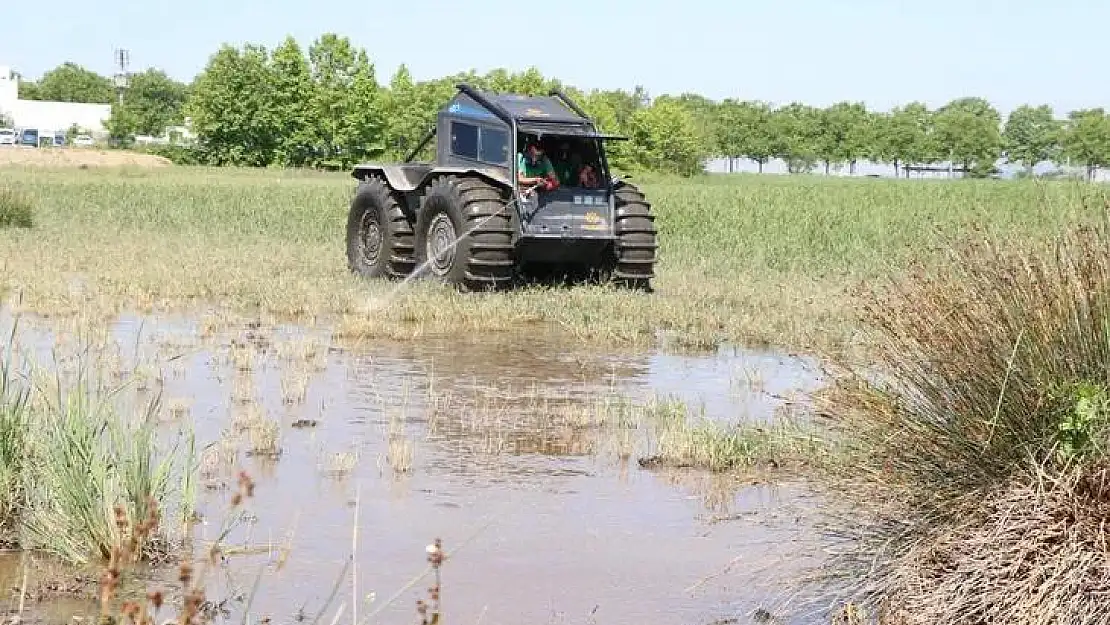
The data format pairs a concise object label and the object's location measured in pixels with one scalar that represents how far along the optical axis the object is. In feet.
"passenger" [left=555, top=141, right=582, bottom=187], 57.57
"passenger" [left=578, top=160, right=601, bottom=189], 57.16
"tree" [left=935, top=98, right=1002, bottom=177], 429.38
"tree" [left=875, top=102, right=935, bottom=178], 437.58
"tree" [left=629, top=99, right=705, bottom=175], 337.93
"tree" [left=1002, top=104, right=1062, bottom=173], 454.31
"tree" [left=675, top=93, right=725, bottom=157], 410.78
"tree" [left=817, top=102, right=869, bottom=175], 449.48
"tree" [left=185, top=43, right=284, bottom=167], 301.22
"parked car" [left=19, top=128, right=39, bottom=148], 391.24
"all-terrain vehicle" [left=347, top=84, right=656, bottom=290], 54.90
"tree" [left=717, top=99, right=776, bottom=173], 453.17
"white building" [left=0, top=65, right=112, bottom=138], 449.48
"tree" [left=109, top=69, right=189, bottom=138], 389.80
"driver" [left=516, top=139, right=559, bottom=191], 55.72
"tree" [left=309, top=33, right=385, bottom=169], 298.97
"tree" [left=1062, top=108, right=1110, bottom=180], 398.42
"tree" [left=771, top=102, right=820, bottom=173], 449.48
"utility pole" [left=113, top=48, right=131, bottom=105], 489.79
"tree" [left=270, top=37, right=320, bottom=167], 300.81
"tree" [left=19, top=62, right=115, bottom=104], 566.77
